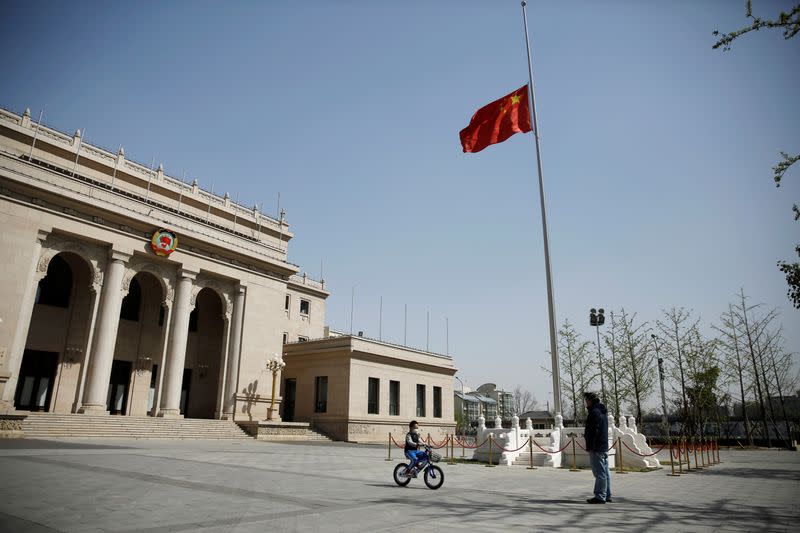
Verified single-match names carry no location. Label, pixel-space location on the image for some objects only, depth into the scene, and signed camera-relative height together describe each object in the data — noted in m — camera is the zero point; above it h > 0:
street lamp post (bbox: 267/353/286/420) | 33.62 +2.63
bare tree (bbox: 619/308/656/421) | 40.94 +3.03
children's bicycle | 10.84 -1.50
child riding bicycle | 10.93 -0.98
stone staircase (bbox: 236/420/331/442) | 30.42 -1.72
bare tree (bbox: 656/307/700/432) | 41.61 +4.51
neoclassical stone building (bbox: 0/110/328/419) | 25.67 +7.08
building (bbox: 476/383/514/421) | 119.24 +0.93
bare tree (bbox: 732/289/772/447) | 40.12 +4.95
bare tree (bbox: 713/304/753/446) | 40.88 +3.78
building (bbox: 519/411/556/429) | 67.01 -2.56
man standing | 9.45 -0.77
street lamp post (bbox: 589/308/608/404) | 35.47 +6.27
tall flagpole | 17.38 +3.70
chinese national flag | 20.11 +11.70
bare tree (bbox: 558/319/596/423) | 43.28 +3.18
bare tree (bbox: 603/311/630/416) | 41.41 +2.00
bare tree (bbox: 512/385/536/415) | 114.59 +1.42
